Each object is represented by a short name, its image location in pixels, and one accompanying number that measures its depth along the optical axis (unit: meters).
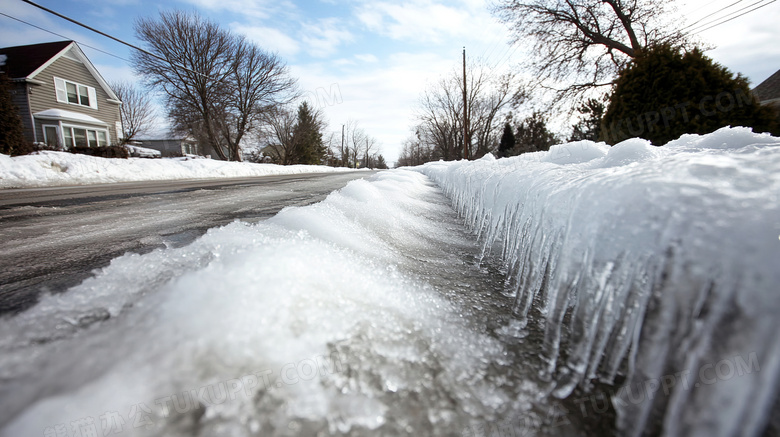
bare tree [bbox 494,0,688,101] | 10.71
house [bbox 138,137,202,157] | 30.99
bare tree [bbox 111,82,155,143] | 30.80
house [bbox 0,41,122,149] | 14.27
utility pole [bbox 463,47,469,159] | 19.66
